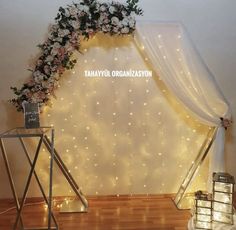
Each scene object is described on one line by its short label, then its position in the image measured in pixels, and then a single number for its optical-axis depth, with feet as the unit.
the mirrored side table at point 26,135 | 6.96
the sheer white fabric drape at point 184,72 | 9.29
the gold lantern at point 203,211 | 7.50
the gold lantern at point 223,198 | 7.54
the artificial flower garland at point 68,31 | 8.92
